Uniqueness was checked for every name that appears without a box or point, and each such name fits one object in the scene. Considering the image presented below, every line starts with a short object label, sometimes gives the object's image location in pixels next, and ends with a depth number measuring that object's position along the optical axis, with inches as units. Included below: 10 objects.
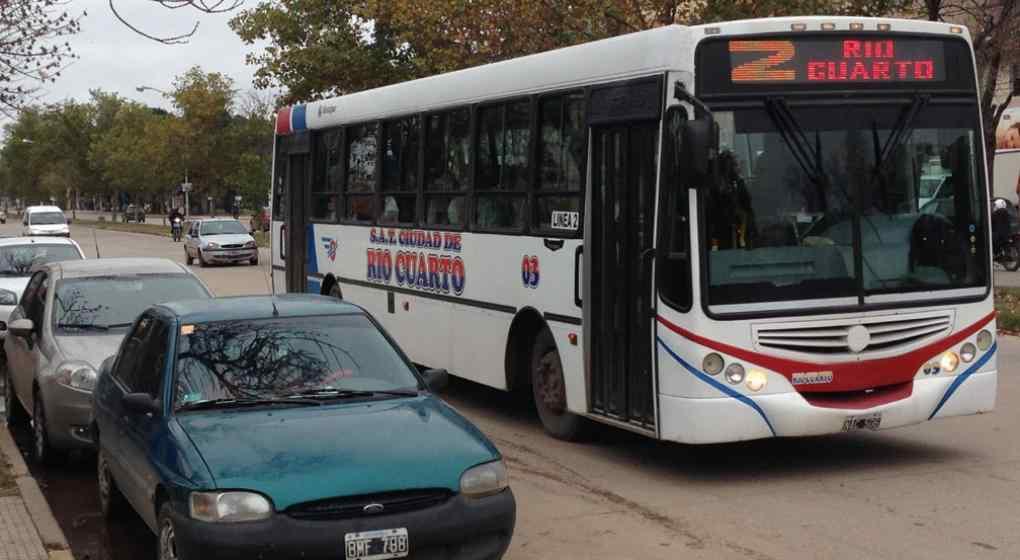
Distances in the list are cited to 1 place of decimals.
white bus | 361.7
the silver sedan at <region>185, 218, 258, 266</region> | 1777.8
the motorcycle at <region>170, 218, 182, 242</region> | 2618.1
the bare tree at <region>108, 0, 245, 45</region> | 356.7
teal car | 247.9
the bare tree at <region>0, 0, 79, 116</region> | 488.1
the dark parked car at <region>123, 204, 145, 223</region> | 4131.4
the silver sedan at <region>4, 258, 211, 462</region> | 405.7
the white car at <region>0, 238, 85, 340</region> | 742.5
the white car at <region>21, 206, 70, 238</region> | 2106.3
